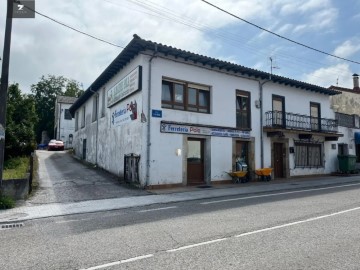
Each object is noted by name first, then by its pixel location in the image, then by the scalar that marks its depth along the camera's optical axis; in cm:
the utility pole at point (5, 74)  992
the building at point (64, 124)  4688
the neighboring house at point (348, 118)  2461
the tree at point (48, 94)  5678
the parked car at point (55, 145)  3744
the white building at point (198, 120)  1422
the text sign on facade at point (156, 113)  1413
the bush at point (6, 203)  959
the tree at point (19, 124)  2019
